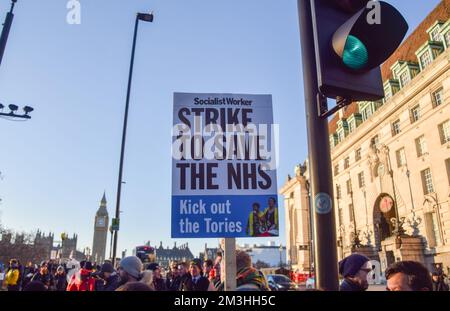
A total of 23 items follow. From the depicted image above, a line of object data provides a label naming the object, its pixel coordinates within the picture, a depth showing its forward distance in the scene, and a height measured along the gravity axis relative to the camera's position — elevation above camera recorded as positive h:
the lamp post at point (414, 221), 30.05 +3.30
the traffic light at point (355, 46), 2.13 +1.26
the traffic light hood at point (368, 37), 2.12 +1.30
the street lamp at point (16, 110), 13.68 +5.66
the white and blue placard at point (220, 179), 3.17 +0.72
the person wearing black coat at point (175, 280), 10.90 -0.53
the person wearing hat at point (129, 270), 4.71 -0.10
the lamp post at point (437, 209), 27.42 +3.93
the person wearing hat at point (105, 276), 6.90 -0.31
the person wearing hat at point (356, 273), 3.36 -0.10
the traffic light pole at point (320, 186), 2.01 +0.42
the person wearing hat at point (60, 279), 13.80 -0.64
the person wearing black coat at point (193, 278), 7.72 -0.35
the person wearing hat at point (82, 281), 7.68 -0.40
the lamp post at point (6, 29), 9.92 +6.48
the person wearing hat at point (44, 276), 12.21 -0.45
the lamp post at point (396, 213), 29.92 +4.16
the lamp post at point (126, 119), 15.11 +6.15
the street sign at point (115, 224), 15.07 +1.54
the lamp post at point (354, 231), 36.16 +3.18
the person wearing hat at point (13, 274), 12.43 -0.39
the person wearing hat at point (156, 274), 8.95 -0.29
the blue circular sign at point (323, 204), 2.03 +0.31
